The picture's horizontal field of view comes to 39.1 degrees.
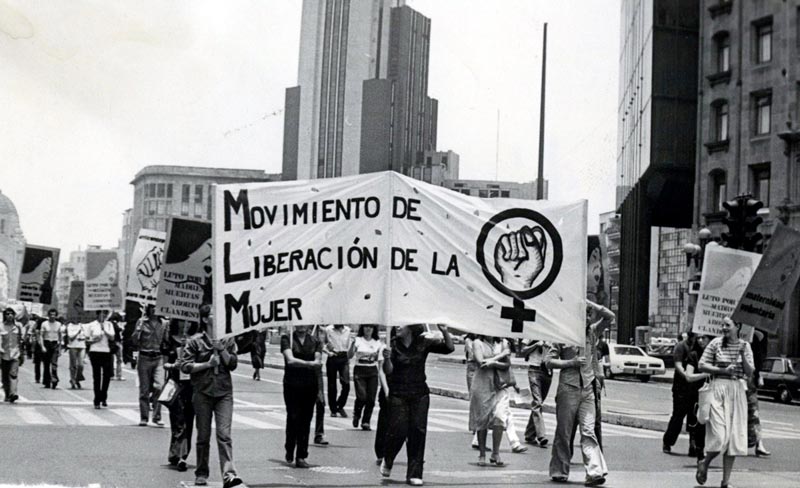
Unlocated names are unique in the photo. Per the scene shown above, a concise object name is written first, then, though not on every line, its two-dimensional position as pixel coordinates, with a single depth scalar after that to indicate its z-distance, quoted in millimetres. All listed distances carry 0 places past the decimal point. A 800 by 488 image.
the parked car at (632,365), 45812
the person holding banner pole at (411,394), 11266
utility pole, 32562
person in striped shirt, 12000
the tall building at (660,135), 60344
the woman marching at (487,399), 13586
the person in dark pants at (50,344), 26688
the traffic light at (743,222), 26438
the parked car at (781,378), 34406
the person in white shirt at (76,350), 26922
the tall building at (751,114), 49406
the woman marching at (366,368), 17828
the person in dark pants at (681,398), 15523
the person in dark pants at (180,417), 12180
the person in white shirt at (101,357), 19984
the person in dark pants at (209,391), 10914
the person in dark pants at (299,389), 12781
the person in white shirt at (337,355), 18328
